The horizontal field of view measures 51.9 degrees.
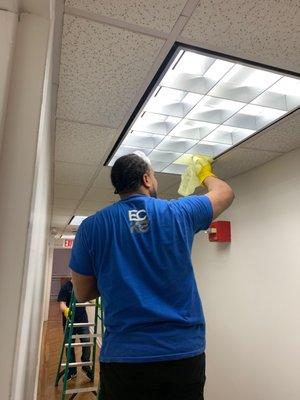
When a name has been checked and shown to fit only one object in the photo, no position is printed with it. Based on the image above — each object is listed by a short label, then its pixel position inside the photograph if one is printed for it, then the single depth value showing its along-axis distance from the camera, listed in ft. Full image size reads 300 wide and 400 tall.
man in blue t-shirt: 2.98
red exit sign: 34.47
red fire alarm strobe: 9.62
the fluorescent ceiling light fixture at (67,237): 32.75
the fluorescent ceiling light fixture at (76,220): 18.70
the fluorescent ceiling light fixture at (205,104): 4.61
